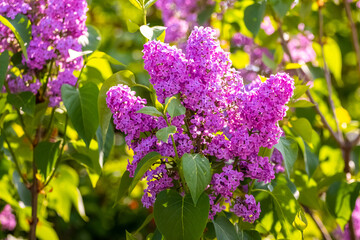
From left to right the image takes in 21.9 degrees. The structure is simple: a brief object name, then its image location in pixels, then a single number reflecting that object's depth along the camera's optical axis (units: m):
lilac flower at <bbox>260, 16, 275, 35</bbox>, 1.75
